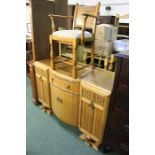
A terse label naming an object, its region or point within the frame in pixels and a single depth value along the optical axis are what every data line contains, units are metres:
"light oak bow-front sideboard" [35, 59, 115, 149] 1.35
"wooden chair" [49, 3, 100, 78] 1.52
